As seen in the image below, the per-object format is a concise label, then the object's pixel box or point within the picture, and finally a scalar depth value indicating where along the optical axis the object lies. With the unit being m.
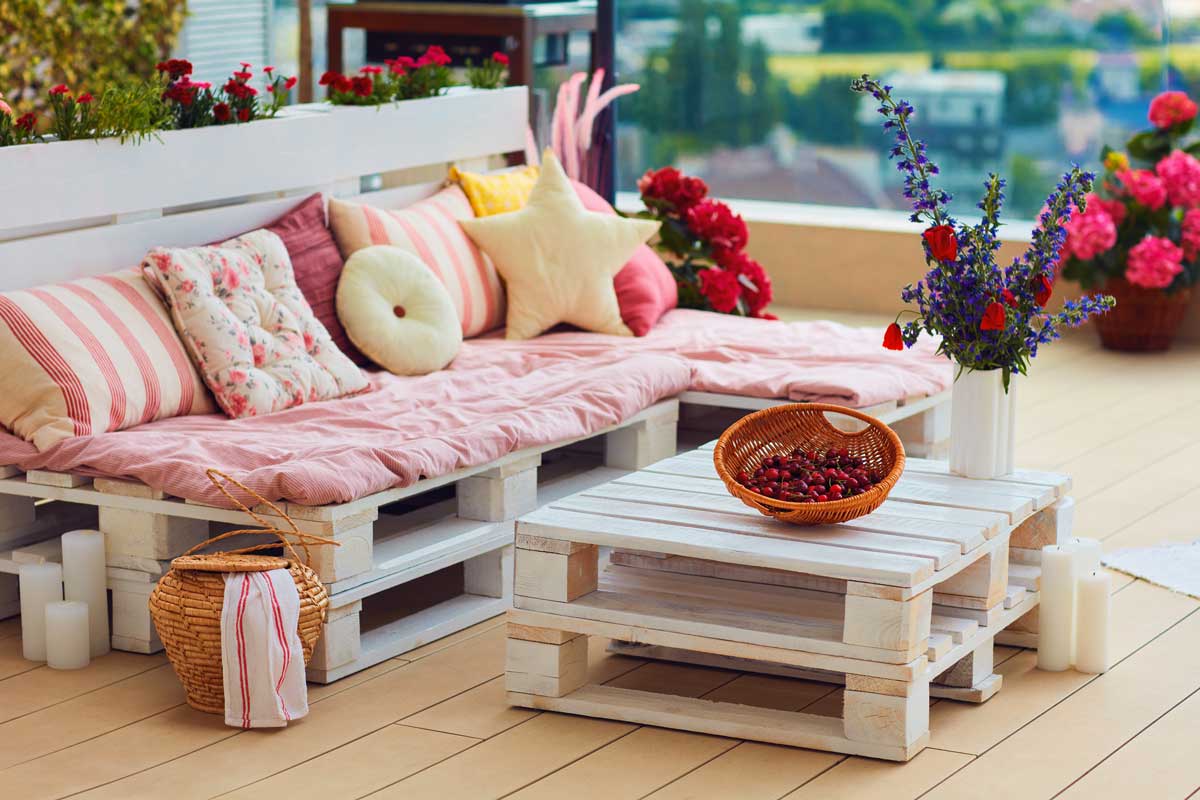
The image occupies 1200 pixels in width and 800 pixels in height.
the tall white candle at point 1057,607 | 4.53
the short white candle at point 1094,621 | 4.50
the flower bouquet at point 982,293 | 4.37
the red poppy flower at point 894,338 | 4.26
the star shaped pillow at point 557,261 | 6.60
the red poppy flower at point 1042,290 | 4.36
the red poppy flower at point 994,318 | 4.26
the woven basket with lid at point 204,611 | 4.13
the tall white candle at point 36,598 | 4.60
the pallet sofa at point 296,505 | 4.56
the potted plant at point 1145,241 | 8.48
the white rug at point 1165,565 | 5.27
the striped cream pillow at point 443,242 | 6.18
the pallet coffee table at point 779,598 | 3.92
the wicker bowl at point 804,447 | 4.13
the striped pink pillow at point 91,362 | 4.79
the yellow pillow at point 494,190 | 6.92
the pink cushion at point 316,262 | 5.86
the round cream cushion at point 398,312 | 5.90
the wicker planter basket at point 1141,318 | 8.62
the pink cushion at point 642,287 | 6.70
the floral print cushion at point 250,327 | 5.21
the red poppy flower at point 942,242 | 4.30
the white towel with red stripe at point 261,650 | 4.08
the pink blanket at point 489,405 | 4.54
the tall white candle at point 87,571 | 4.59
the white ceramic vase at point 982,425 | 4.51
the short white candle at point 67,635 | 4.51
